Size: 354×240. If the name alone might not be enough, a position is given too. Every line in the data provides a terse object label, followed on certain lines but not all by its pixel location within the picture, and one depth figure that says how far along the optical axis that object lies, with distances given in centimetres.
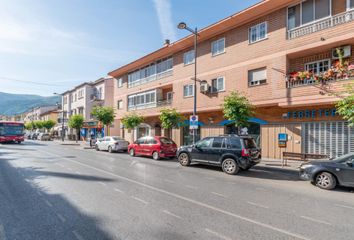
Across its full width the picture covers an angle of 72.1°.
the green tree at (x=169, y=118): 1920
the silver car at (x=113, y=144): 2178
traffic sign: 1619
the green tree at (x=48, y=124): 5909
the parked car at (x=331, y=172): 822
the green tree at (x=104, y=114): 2734
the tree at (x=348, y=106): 987
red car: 1655
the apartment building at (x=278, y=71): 1327
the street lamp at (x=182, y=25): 1590
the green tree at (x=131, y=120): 2408
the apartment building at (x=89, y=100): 4131
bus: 3017
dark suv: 1123
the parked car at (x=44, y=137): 4777
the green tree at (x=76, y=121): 3750
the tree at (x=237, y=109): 1439
